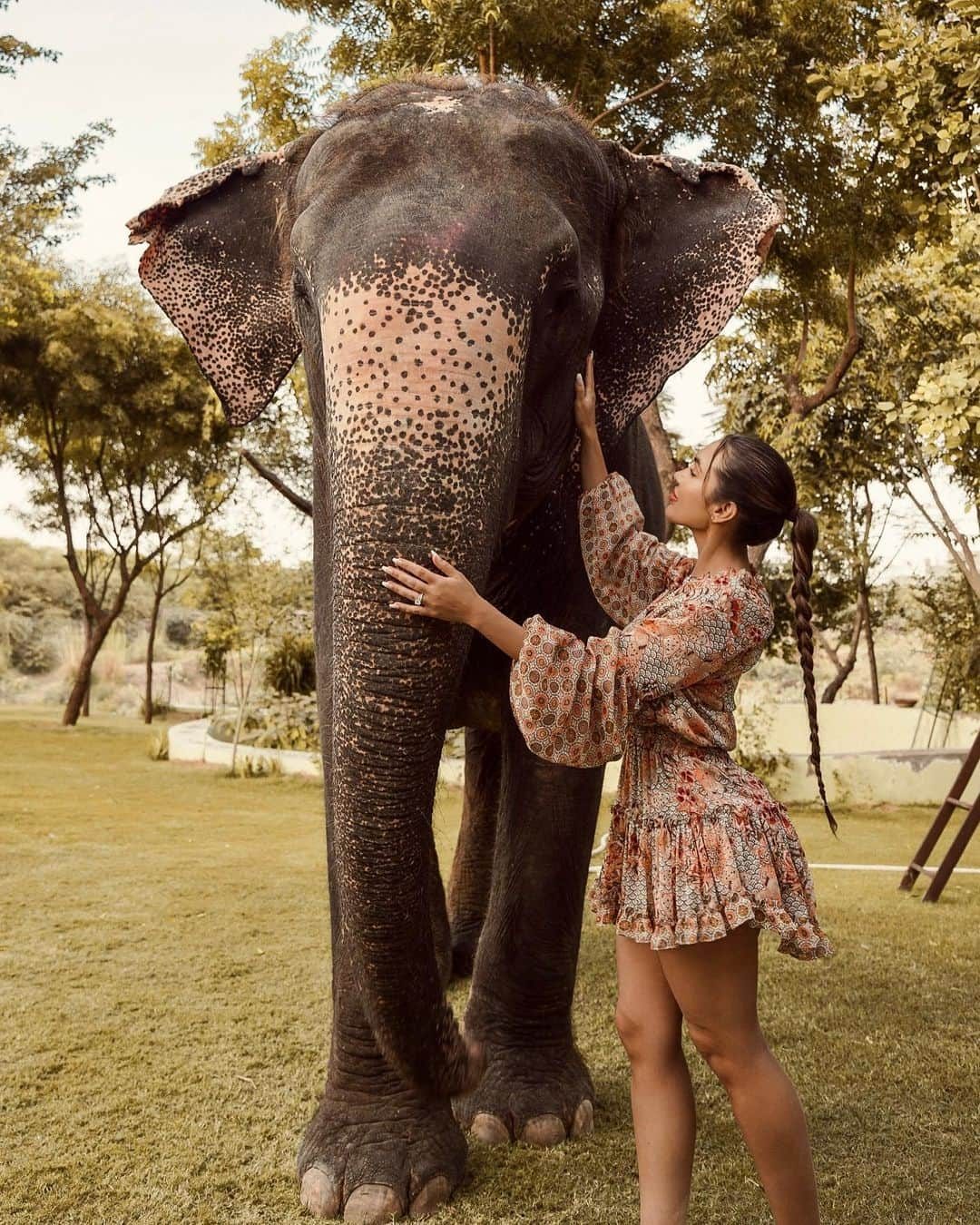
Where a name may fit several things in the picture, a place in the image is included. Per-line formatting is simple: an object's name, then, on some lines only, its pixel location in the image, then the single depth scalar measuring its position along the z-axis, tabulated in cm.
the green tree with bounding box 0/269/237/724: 1891
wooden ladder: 636
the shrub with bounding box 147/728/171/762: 1446
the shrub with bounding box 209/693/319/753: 1387
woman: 217
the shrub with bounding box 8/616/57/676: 4003
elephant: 221
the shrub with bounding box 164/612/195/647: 4675
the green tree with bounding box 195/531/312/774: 1372
